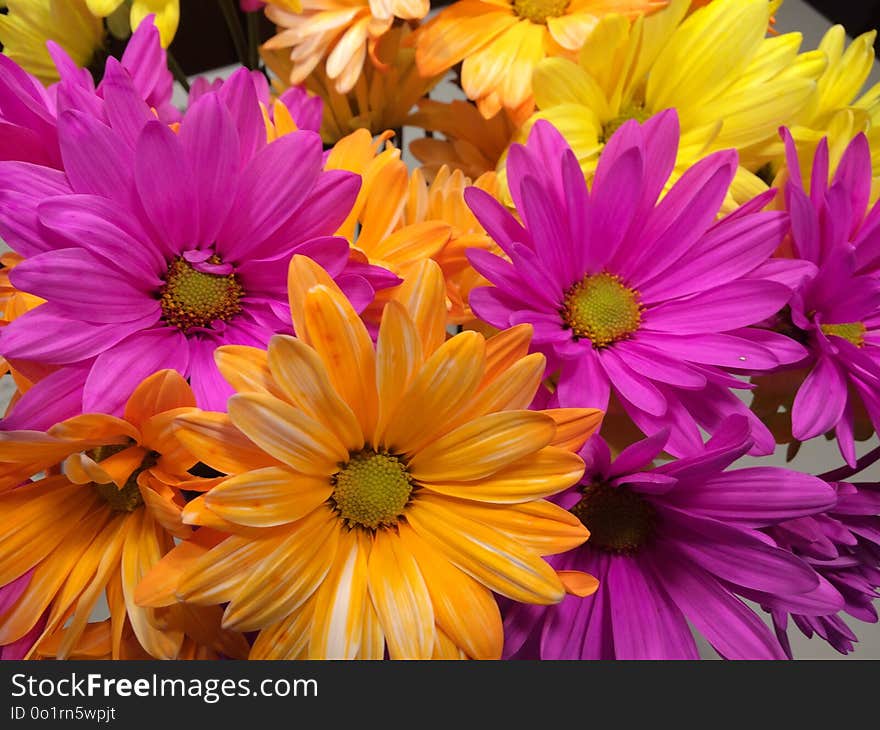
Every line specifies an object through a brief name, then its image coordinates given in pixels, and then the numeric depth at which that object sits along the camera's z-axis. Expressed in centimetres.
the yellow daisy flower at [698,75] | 40
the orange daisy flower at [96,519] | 29
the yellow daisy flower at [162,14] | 44
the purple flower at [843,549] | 36
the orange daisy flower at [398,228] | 35
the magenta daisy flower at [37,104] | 31
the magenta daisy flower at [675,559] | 31
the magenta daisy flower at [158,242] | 28
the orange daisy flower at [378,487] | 27
